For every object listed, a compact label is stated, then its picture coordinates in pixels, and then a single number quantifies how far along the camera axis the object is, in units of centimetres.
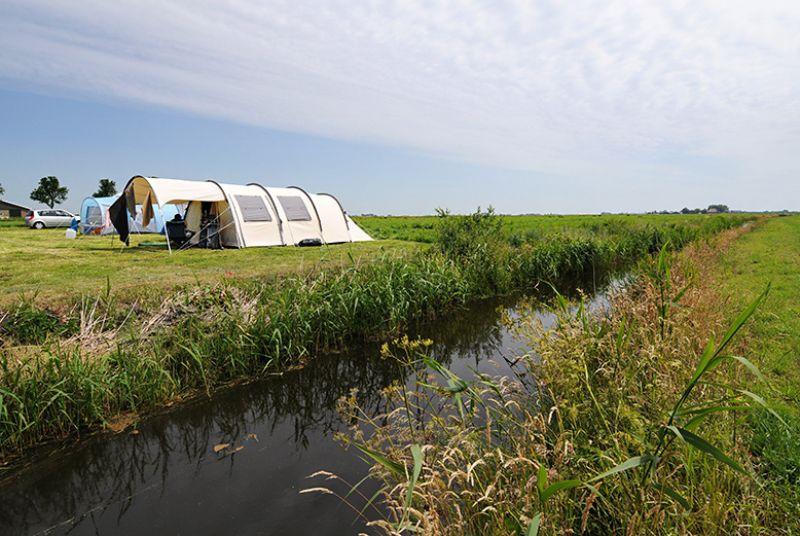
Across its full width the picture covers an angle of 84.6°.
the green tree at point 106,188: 6299
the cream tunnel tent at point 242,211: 1595
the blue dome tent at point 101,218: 2486
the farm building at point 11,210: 5372
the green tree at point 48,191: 6594
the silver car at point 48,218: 3066
